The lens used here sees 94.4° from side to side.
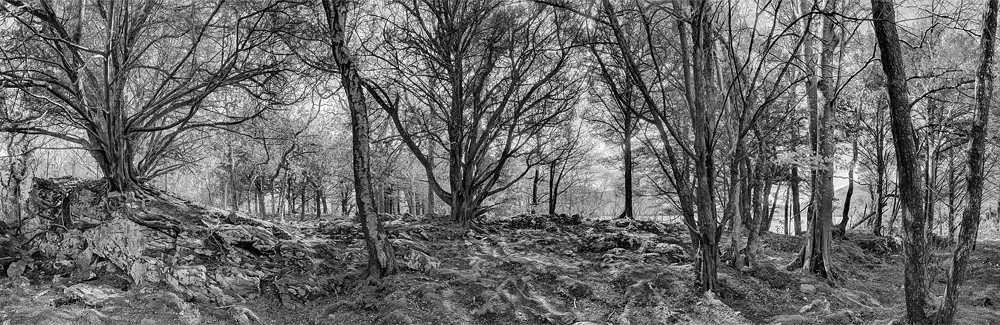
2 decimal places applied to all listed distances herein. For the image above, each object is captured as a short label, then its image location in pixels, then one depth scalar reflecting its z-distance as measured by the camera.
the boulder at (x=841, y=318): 5.78
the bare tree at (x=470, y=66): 9.89
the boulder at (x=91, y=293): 4.75
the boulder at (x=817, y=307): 6.22
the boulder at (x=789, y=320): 5.74
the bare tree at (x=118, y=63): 6.98
